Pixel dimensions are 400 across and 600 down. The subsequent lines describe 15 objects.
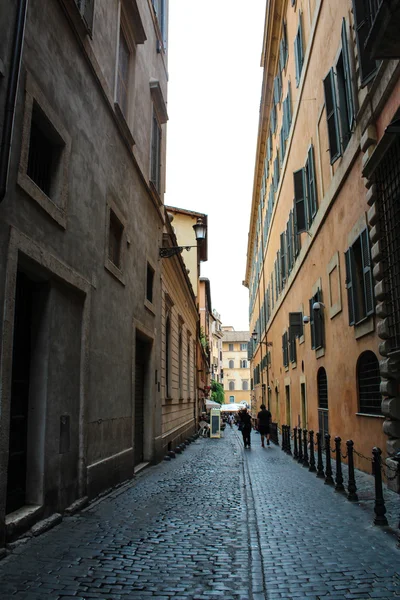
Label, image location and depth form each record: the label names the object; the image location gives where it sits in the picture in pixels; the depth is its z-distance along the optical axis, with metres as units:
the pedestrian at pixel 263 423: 18.88
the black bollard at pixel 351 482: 7.27
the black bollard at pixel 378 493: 5.96
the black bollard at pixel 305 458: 12.04
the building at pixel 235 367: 93.81
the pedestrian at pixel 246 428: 18.80
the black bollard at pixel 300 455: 12.87
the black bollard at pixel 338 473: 8.08
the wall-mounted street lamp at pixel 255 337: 38.37
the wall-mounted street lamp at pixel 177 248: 14.11
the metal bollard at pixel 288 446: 15.65
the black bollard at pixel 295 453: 13.68
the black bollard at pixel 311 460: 11.08
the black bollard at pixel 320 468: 10.01
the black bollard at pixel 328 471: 8.98
